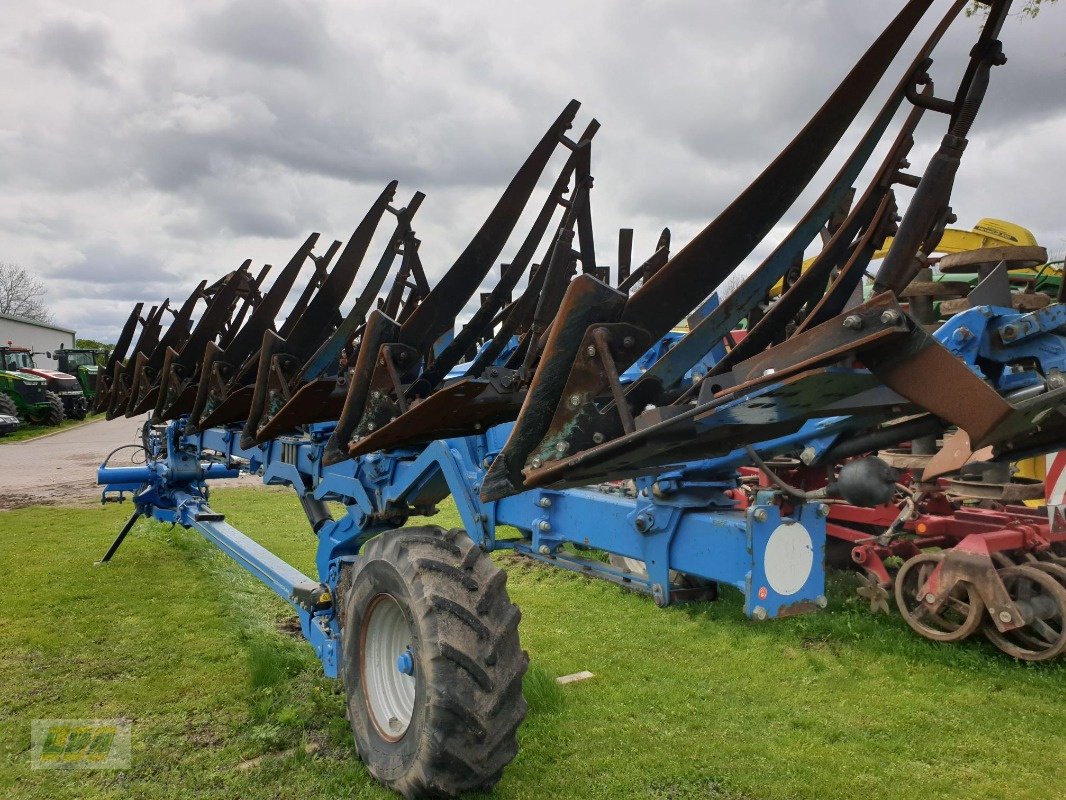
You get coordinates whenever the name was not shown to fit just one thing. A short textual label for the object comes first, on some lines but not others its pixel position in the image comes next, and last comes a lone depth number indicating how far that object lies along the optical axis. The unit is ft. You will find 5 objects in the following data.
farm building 148.36
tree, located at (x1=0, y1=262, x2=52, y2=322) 191.72
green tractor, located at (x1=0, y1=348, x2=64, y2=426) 82.12
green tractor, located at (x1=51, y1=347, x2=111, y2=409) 103.24
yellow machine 30.04
